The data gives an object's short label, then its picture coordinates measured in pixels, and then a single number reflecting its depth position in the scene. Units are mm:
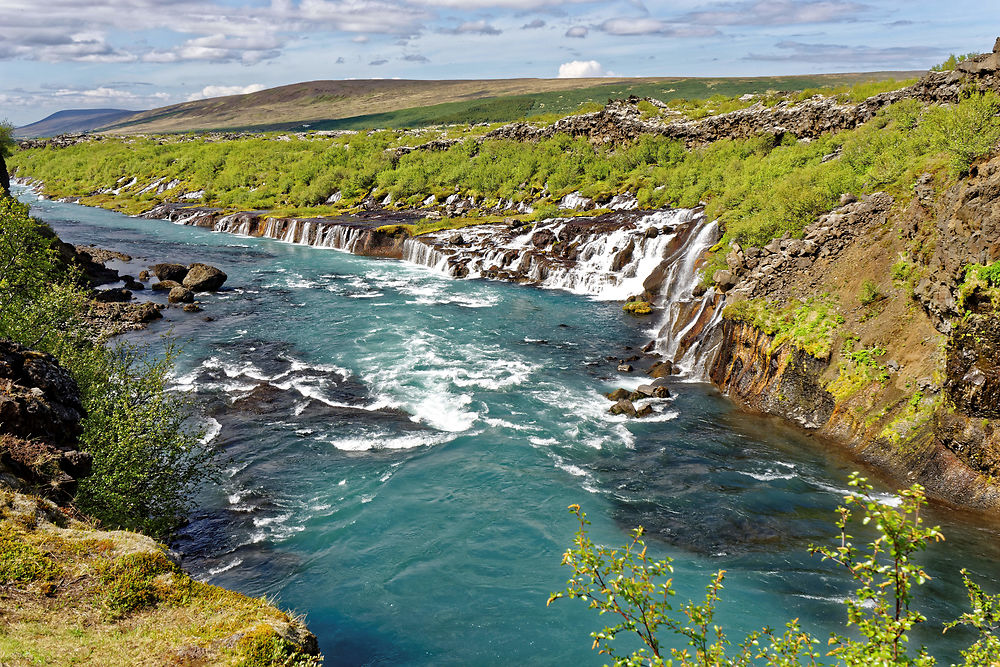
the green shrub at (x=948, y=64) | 52188
